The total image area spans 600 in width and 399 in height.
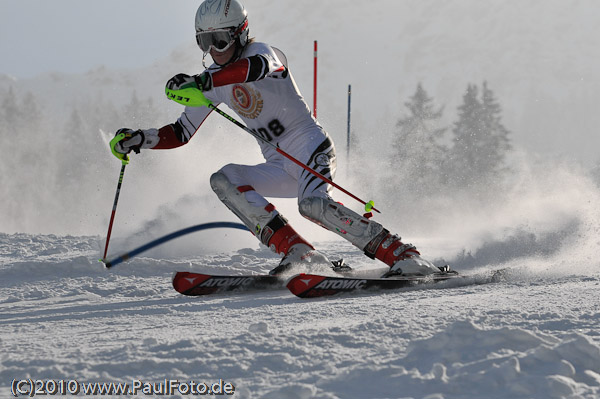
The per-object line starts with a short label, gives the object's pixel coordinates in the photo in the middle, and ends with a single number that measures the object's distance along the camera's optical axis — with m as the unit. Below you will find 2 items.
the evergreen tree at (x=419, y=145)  59.75
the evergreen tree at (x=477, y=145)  59.62
